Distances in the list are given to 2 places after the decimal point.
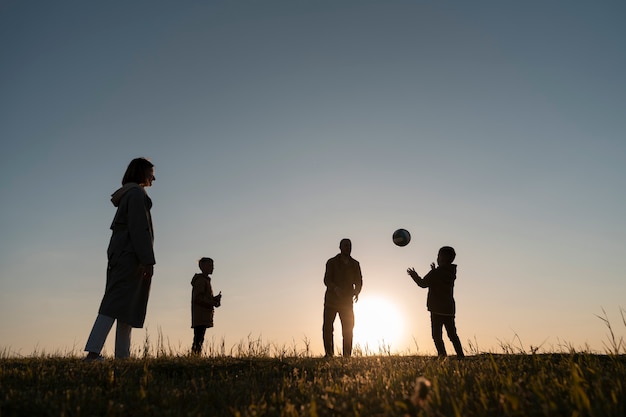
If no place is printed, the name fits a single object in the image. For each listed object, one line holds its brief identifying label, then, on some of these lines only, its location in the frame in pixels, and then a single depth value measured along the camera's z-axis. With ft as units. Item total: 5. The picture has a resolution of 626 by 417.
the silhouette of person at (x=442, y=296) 35.50
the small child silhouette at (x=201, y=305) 37.17
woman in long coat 24.66
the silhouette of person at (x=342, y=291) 39.06
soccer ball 42.42
